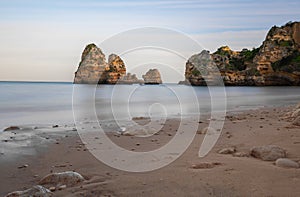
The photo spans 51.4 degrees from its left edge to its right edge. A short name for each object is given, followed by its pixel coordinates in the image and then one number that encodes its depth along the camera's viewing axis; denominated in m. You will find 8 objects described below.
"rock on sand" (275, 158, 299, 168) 4.41
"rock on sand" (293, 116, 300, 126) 8.59
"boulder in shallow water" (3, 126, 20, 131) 9.36
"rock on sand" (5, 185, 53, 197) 3.56
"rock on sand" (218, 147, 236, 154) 5.71
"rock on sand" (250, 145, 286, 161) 4.97
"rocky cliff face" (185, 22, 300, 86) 70.62
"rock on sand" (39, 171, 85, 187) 4.09
